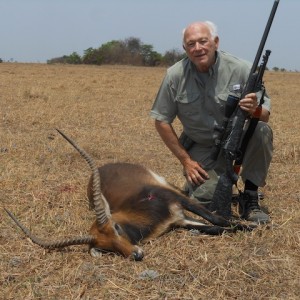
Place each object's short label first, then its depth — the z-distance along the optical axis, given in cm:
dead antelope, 382
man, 471
